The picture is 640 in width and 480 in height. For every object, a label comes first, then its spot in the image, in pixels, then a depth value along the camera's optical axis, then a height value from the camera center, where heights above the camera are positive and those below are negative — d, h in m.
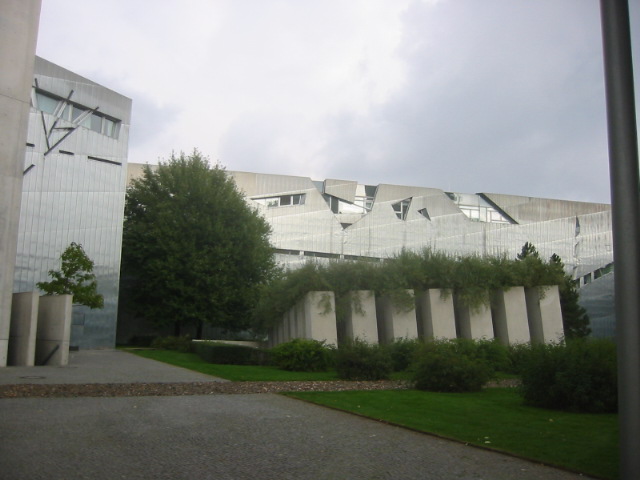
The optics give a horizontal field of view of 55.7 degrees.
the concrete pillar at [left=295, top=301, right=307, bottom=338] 23.52 +0.33
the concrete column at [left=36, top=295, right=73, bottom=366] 20.92 -0.20
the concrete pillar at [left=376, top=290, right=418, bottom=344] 22.84 +0.19
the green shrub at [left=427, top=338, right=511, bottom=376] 14.70 -0.63
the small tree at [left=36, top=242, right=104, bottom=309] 25.48 +1.75
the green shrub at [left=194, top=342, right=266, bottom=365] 21.14 -1.01
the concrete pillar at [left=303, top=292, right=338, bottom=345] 22.44 +0.39
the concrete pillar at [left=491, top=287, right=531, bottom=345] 23.61 +0.45
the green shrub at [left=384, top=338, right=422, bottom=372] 19.52 -0.84
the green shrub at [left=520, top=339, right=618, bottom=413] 10.20 -0.85
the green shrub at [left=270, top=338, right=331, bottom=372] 18.80 -0.91
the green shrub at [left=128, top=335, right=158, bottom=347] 38.77 -0.96
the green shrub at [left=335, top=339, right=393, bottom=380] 15.94 -0.97
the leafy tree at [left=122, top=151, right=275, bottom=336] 35.00 +4.48
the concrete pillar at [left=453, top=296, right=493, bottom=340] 23.31 +0.20
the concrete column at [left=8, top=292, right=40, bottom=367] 20.23 -0.23
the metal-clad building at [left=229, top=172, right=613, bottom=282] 47.09 +8.87
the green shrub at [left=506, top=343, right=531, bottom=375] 19.14 -0.89
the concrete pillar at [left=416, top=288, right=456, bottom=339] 22.94 +0.49
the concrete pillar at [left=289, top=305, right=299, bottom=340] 24.62 +0.10
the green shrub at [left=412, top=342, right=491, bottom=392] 13.16 -1.01
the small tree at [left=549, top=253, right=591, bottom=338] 34.97 +0.73
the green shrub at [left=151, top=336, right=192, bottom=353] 31.37 -0.95
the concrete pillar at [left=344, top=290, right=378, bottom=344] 22.88 +0.37
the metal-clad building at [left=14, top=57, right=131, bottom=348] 30.69 +7.54
